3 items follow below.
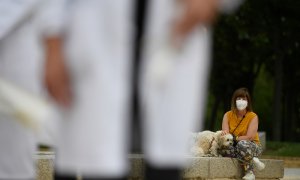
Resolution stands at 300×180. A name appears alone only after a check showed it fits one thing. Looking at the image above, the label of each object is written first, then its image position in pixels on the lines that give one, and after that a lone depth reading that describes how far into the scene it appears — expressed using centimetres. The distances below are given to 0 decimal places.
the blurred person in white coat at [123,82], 358
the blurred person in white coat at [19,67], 422
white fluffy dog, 2341
